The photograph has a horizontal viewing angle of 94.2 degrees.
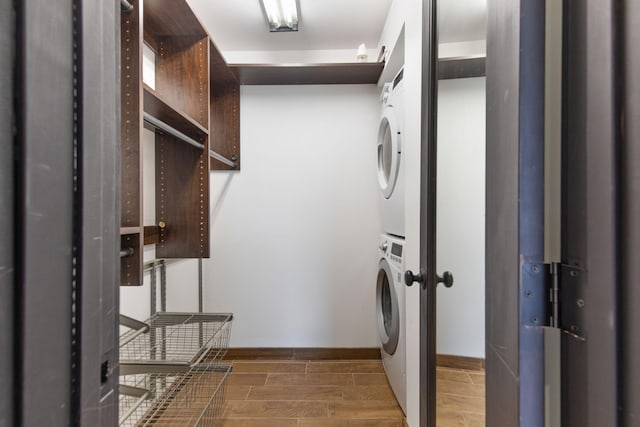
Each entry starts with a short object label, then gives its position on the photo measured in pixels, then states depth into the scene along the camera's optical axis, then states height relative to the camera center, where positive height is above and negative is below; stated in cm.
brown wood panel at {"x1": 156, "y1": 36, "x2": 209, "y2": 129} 167 +80
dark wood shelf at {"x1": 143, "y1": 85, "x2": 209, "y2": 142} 125 +48
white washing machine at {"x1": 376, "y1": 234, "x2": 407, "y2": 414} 166 -65
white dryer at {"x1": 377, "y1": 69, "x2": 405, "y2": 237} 170 +36
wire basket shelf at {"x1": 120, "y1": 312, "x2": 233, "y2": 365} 151 -73
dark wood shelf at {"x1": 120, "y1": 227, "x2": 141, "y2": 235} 105 -6
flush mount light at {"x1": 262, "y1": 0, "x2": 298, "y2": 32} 188 +135
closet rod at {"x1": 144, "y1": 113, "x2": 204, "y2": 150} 123 +39
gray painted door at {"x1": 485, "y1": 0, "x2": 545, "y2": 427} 50 +0
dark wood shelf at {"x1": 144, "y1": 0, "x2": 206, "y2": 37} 140 +99
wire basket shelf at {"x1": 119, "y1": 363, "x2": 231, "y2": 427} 147 -102
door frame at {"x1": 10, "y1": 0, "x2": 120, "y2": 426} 38 +0
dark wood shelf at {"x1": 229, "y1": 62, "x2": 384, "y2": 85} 213 +106
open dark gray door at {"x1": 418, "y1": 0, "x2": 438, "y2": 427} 104 +3
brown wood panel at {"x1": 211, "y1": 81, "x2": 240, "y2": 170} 238 +75
